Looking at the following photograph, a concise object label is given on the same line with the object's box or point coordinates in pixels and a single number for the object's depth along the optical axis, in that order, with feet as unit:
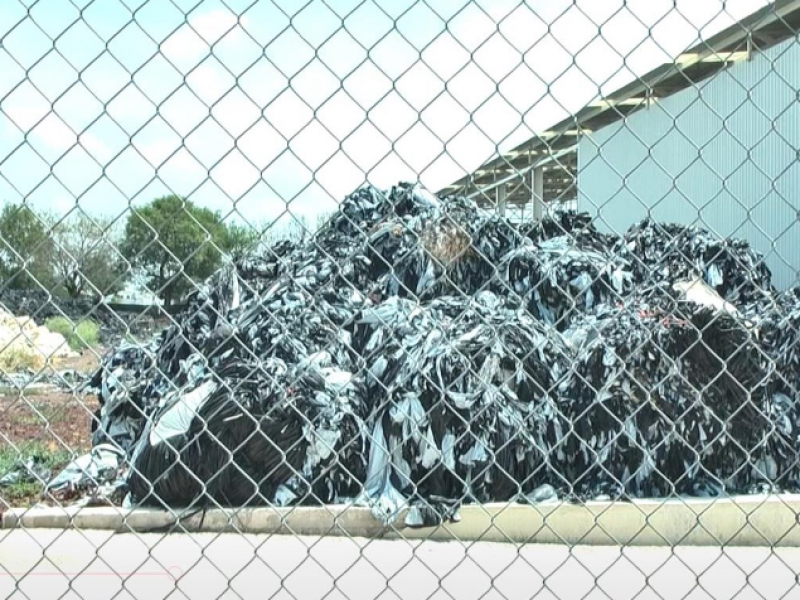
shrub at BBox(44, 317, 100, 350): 63.10
